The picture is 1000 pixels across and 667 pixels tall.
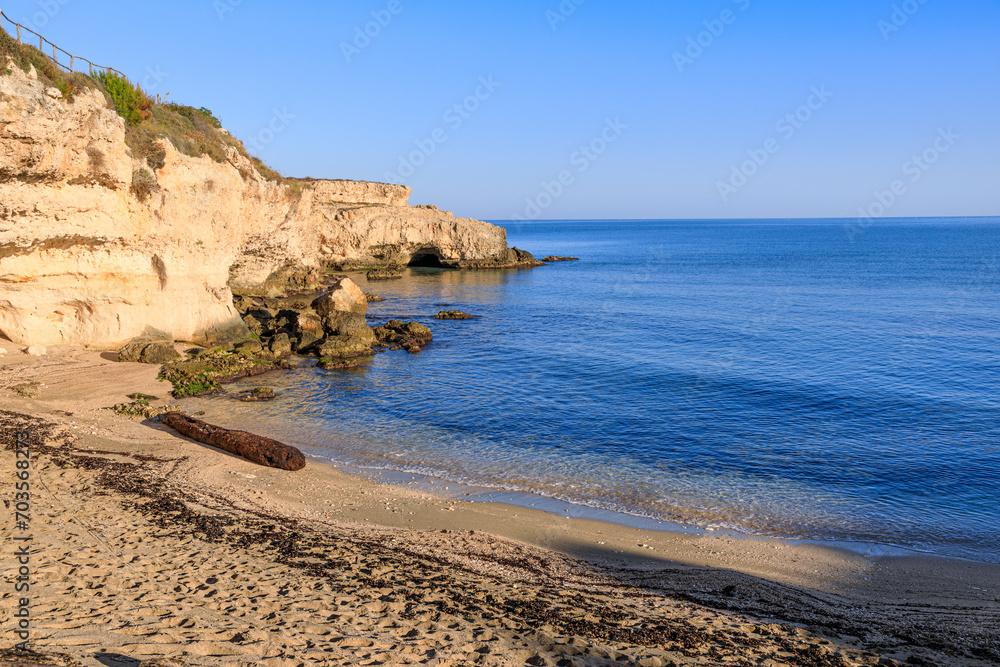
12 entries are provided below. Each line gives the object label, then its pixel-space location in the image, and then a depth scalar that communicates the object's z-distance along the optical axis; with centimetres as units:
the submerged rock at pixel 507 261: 6894
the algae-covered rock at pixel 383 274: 5834
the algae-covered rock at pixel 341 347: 2634
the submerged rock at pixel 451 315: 3688
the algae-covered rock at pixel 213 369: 1978
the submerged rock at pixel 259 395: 1942
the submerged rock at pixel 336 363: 2464
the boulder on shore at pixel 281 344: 2573
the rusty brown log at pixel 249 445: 1366
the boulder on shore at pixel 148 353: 2108
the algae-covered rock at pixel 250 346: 2434
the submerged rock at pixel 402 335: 2921
